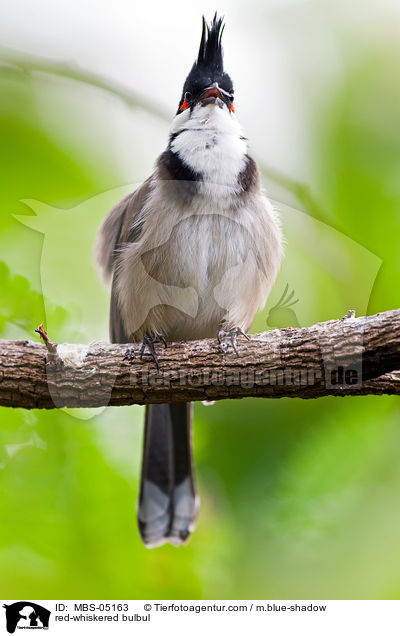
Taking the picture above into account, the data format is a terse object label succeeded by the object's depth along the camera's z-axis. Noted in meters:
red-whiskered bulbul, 3.08
